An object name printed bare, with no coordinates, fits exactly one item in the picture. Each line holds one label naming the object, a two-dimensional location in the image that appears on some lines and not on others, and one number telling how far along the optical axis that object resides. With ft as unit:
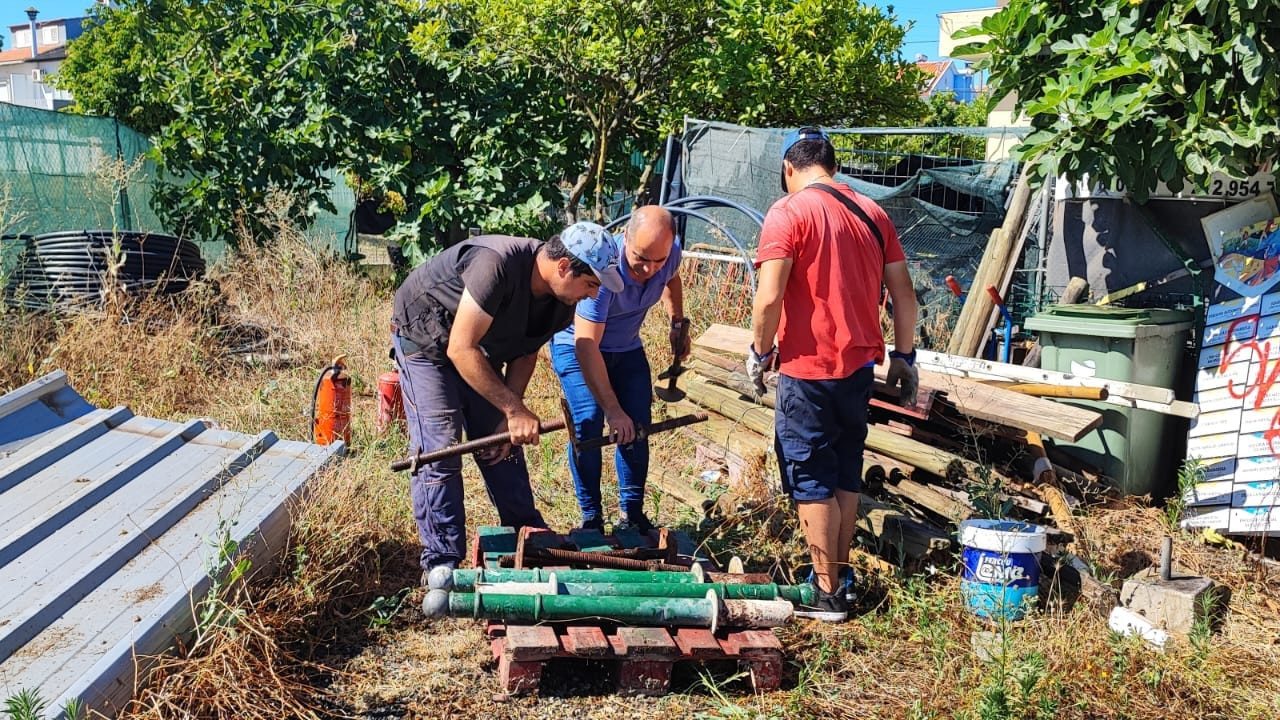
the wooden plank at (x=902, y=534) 13.70
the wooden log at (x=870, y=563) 13.69
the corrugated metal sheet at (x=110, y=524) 9.48
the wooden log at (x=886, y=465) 15.20
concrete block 11.61
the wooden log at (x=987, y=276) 20.30
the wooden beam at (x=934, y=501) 14.15
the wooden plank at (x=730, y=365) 16.17
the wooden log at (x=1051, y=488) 14.70
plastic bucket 11.92
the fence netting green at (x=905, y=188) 23.57
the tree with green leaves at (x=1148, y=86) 14.44
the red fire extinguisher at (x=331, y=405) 18.58
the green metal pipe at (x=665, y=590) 11.51
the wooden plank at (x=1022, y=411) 14.46
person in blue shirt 13.33
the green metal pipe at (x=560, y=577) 11.43
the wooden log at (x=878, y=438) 14.62
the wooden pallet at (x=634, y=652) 10.63
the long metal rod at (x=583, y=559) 12.56
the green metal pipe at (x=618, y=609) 10.68
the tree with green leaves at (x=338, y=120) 30.53
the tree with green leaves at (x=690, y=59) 32.17
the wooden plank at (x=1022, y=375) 15.30
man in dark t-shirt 11.79
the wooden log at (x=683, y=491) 16.51
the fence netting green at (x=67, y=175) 29.48
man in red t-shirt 12.19
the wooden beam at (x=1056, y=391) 15.34
